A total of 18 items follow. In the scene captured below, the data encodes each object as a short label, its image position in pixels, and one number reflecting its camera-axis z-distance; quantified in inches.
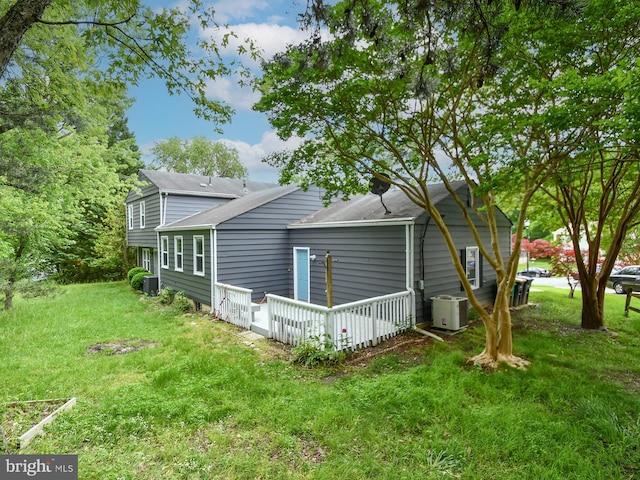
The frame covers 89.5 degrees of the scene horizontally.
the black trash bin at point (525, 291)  405.0
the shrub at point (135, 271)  597.4
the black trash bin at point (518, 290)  395.7
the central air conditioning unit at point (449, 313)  291.5
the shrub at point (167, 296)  452.8
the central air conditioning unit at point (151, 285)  515.5
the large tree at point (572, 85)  150.3
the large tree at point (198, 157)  1171.3
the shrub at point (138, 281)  556.4
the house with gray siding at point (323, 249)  310.8
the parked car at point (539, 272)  927.7
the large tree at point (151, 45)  153.0
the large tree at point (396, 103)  150.6
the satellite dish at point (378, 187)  325.8
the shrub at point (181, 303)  410.5
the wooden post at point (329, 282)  273.5
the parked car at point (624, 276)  596.4
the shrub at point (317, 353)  220.5
